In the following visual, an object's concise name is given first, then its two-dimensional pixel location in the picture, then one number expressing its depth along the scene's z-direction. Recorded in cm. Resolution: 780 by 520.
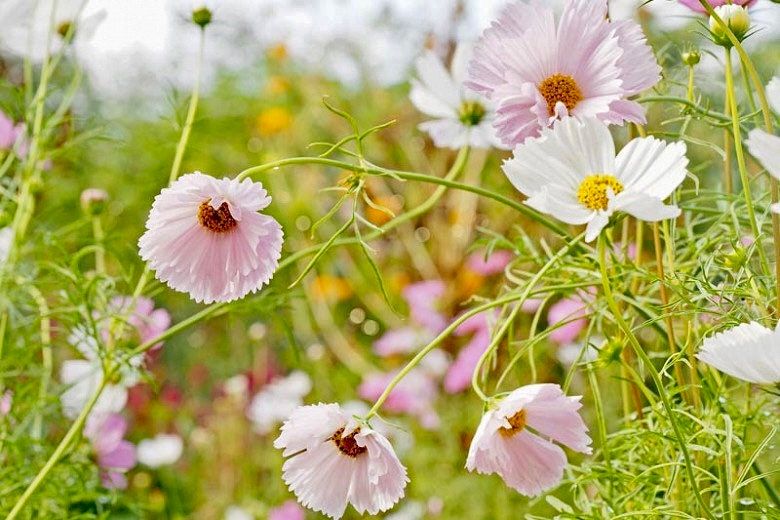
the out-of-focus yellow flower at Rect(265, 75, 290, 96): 416
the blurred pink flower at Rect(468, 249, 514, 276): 288
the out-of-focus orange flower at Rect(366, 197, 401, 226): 344
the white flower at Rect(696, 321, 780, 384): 91
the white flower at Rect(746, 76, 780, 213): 89
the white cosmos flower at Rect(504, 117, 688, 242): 95
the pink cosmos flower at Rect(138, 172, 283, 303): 96
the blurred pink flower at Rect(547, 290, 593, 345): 142
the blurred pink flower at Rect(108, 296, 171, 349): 121
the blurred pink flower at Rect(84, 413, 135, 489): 137
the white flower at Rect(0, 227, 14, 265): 130
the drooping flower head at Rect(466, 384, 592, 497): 97
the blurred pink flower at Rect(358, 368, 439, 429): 267
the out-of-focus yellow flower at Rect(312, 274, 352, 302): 361
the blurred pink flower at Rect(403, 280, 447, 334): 287
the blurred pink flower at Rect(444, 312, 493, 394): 254
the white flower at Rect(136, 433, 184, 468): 245
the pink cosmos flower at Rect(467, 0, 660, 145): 98
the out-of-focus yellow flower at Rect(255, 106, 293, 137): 397
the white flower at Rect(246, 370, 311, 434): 277
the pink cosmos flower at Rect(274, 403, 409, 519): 98
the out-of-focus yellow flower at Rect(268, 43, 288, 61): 431
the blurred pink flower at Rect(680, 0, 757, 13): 103
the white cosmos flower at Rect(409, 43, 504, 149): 117
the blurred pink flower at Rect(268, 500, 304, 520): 223
